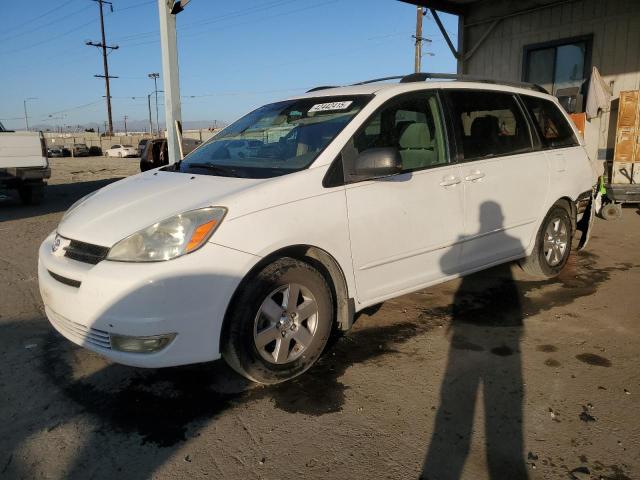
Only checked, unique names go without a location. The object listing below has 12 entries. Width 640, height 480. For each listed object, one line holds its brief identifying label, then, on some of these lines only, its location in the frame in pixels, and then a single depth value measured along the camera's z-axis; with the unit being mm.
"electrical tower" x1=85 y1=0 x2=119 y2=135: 52219
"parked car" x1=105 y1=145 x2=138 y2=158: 48469
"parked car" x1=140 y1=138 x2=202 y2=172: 14727
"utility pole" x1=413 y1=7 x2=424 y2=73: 28359
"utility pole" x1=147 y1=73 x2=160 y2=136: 86125
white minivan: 2705
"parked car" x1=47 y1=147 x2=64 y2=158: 50566
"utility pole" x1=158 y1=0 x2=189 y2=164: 7590
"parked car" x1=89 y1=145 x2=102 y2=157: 53597
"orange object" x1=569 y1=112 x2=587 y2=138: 9078
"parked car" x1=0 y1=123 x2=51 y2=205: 10109
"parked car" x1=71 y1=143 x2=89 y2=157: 50031
